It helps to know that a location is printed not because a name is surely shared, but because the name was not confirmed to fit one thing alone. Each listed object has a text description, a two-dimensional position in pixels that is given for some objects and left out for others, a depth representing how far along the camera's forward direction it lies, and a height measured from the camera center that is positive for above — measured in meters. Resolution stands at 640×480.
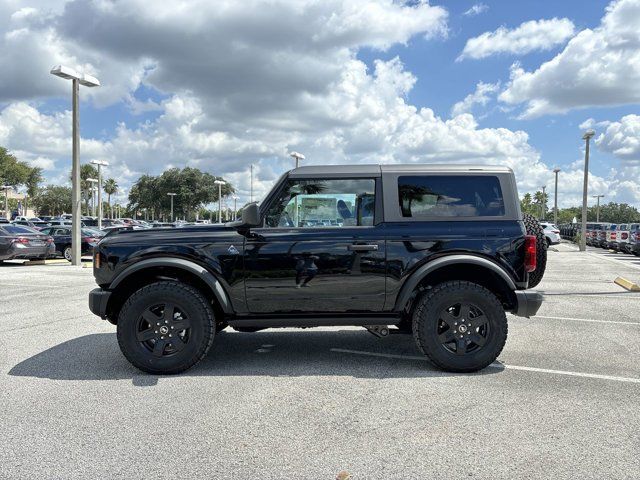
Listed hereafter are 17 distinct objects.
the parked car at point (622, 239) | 24.91 -0.89
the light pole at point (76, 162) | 17.95 +1.73
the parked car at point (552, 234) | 31.86 -0.90
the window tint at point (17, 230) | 17.53 -0.64
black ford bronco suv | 4.84 -0.46
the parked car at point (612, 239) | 26.32 -0.94
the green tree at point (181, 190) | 81.44 +3.64
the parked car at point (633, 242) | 21.64 -0.93
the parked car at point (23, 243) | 17.02 -1.06
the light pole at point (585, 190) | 27.15 +1.56
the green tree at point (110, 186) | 117.56 +5.85
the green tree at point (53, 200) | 107.61 +2.34
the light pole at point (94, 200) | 82.50 +2.49
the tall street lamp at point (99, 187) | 29.88 +1.51
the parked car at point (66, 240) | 20.53 -1.10
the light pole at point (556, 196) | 43.66 +1.94
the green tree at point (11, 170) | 60.62 +4.87
